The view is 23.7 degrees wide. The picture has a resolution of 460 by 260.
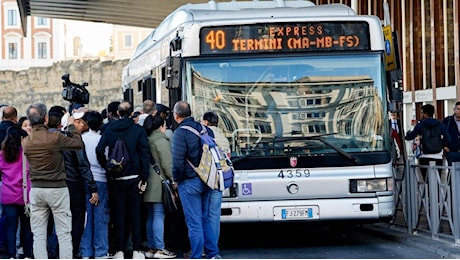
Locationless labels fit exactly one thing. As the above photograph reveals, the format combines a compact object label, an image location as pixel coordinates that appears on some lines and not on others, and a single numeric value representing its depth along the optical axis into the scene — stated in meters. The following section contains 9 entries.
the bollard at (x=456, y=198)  12.88
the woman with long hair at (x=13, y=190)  12.37
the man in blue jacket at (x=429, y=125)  17.06
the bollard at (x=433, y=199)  13.69
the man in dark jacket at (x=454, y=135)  17.25
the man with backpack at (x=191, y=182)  11.93
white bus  13.02
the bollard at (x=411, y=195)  14.66
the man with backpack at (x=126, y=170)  12.54
